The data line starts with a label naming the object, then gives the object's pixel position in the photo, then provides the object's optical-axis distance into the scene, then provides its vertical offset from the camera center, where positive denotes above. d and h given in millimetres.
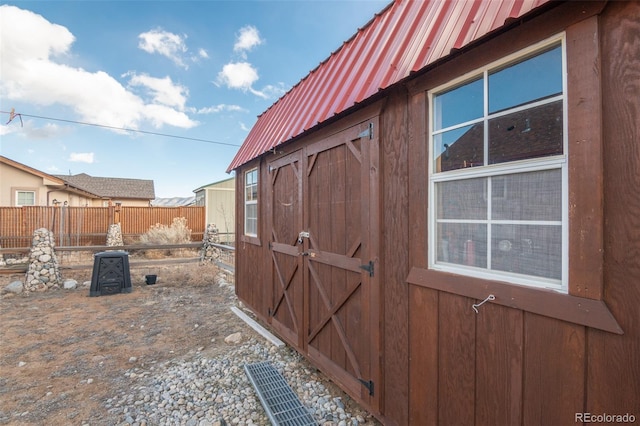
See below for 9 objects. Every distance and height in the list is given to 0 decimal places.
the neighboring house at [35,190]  11352 +1076
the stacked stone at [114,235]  11484 -910
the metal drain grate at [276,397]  2275 -1709
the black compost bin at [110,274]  6309 -1432
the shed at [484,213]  1098 +13
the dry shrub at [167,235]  11008 -866
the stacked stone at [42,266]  6598 -1294
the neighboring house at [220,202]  16078 +715
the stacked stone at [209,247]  9422 -1144
